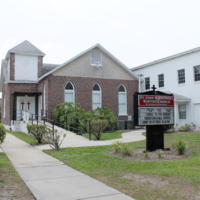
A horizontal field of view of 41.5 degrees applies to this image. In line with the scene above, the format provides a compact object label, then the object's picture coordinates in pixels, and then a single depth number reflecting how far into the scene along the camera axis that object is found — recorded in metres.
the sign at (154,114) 10.16
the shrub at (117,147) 9.81
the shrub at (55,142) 10.96
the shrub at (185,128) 20.75
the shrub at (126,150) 9.34
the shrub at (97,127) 15.16
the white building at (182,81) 21.31
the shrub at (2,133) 10.86
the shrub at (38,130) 13.16
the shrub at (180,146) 9.47
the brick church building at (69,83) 22.80
